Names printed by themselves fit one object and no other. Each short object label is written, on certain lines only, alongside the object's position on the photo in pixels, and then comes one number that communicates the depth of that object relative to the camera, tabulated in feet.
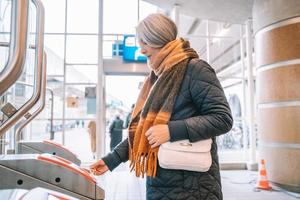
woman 3.06
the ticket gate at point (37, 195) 2.26
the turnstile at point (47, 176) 3.04
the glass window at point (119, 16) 20.97
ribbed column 11.48
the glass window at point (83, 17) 20.63
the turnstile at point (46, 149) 5.14
